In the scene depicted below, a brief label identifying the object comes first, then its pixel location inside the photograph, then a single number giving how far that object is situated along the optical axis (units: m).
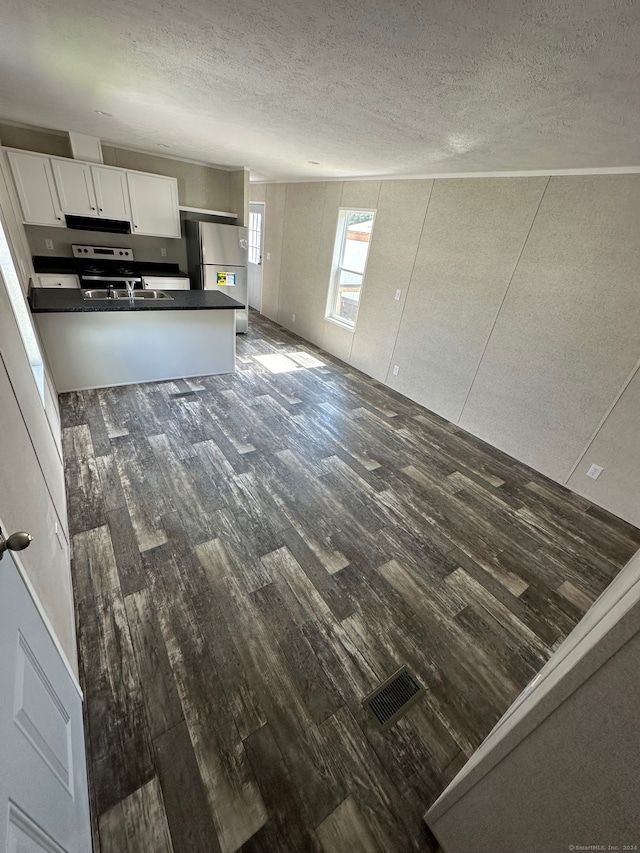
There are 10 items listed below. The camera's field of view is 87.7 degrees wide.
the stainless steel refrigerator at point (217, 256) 4.83
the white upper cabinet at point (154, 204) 4.48
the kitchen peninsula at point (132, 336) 3.20
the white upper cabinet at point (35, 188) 3.78
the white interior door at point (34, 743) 0.63
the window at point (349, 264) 4.70
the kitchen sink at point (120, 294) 3.56
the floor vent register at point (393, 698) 1.41
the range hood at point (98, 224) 4.31
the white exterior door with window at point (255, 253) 6.67
